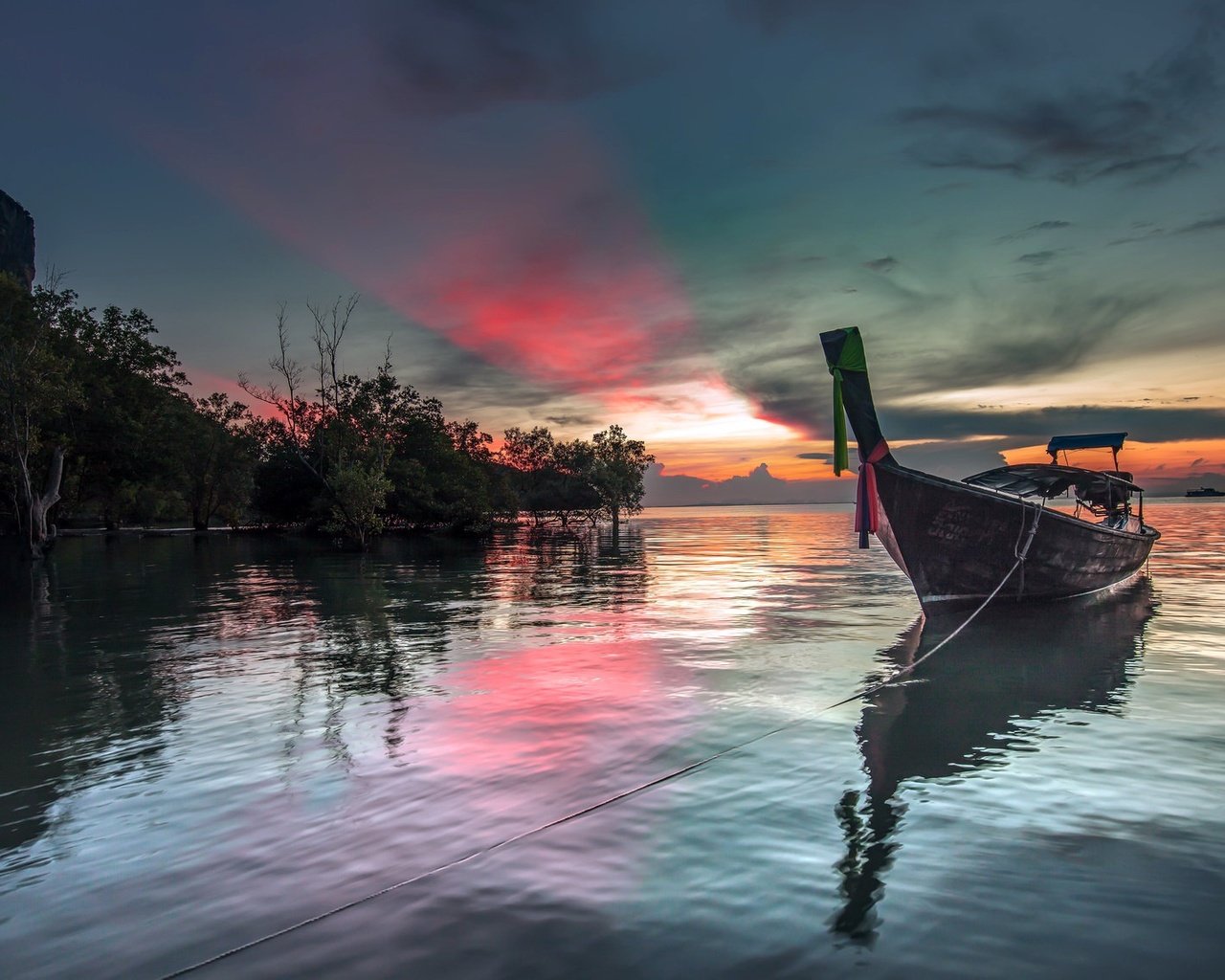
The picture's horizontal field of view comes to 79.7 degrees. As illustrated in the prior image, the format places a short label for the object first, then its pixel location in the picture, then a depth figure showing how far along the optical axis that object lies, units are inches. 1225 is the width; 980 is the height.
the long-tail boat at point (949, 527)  591.2
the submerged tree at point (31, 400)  1239.5
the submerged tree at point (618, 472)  2908.5
